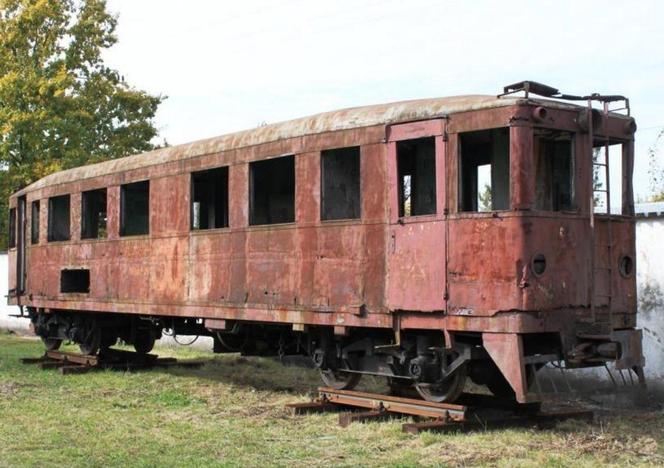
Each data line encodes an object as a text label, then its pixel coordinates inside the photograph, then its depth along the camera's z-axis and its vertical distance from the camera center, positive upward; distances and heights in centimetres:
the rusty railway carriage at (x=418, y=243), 820 +29
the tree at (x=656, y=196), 2580 +219
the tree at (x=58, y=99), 2400 +494
